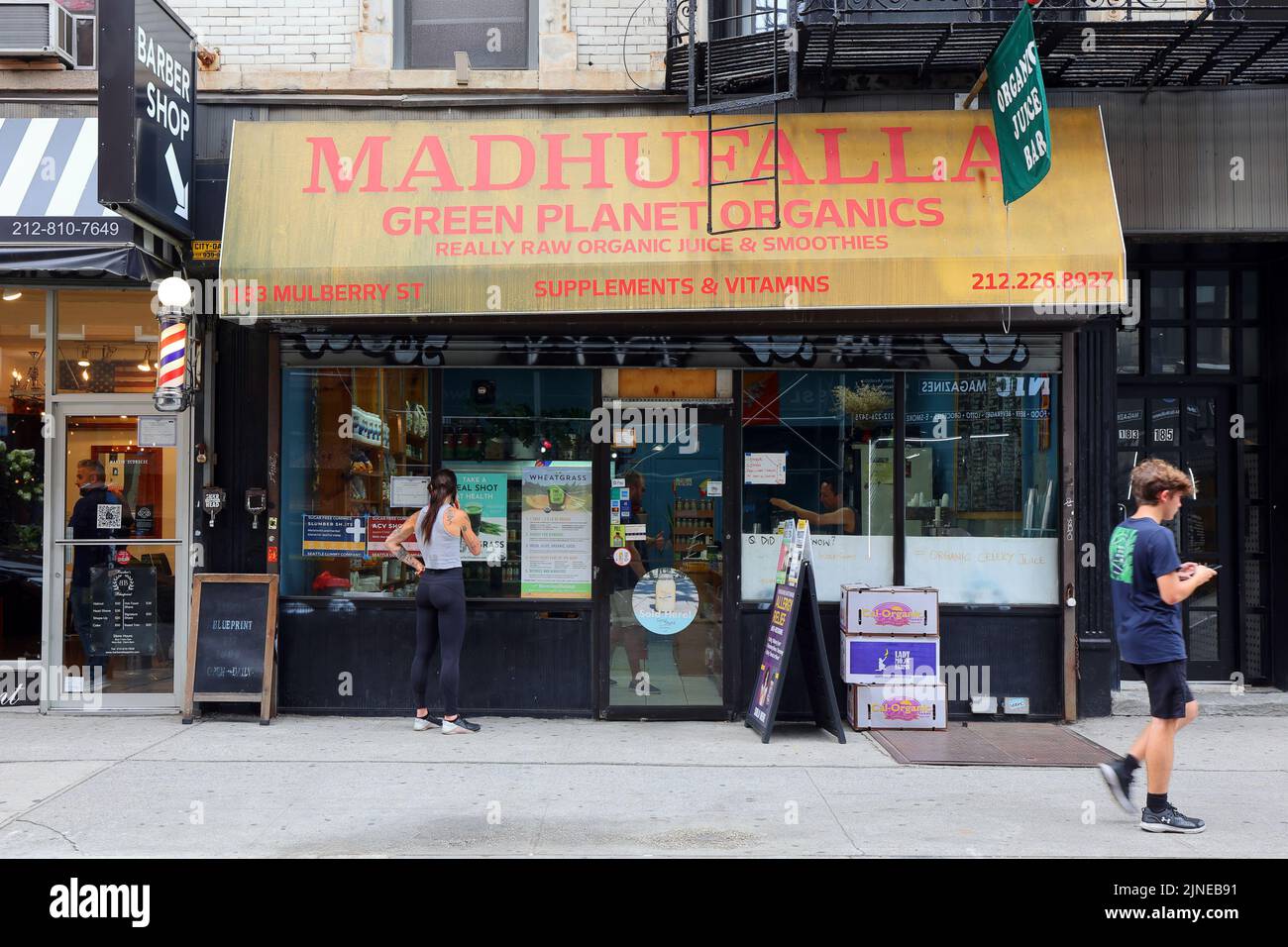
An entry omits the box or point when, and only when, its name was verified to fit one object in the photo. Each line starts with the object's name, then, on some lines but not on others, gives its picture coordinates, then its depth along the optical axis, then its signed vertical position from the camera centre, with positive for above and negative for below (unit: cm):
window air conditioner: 856 +360
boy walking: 575 -65
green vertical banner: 707 +258
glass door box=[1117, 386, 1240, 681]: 949 +19
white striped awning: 784 +202
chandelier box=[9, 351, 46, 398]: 902 +93
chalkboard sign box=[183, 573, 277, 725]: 842 -112
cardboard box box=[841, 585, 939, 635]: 828 -84
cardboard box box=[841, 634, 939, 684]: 827 -118
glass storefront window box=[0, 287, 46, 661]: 903 +7
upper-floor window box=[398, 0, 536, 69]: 903 +377
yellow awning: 785 +200
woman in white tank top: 814 -64
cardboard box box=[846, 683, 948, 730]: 831 -155
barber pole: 805 +102
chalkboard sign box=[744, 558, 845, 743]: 790 -114
